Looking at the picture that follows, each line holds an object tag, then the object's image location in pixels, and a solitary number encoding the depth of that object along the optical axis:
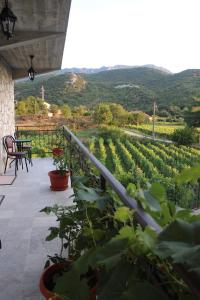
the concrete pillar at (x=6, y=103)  4.09
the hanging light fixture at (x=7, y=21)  2.08
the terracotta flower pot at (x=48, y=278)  1.05
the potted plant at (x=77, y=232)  0.81
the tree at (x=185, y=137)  22.89
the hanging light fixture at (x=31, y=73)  4.55
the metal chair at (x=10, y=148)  3.86
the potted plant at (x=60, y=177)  3.00
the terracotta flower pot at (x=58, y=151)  3.75
